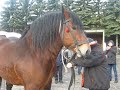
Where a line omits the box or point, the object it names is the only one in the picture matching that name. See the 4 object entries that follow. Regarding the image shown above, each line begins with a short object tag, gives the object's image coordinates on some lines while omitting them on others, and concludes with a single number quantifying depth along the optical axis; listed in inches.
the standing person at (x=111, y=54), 385.1
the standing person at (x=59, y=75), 375.1
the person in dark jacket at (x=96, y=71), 171.6
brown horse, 145.9
